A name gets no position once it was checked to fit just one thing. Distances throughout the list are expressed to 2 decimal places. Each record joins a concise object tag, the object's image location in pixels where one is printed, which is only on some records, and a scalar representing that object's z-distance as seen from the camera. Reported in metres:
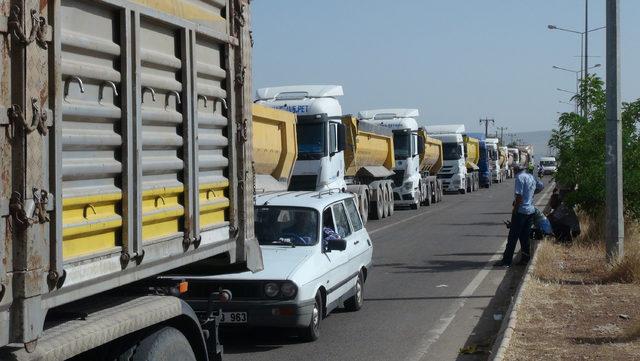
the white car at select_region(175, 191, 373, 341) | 9.52
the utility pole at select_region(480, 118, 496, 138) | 163.50
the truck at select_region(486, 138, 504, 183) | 71.81
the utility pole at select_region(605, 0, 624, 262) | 14.76
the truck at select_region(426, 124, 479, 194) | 50.72
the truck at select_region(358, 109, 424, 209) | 37.41
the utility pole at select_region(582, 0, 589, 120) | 41.97
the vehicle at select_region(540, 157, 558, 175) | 85.69
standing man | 16.77
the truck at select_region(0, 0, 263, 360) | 3.51
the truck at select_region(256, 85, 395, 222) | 24.45
